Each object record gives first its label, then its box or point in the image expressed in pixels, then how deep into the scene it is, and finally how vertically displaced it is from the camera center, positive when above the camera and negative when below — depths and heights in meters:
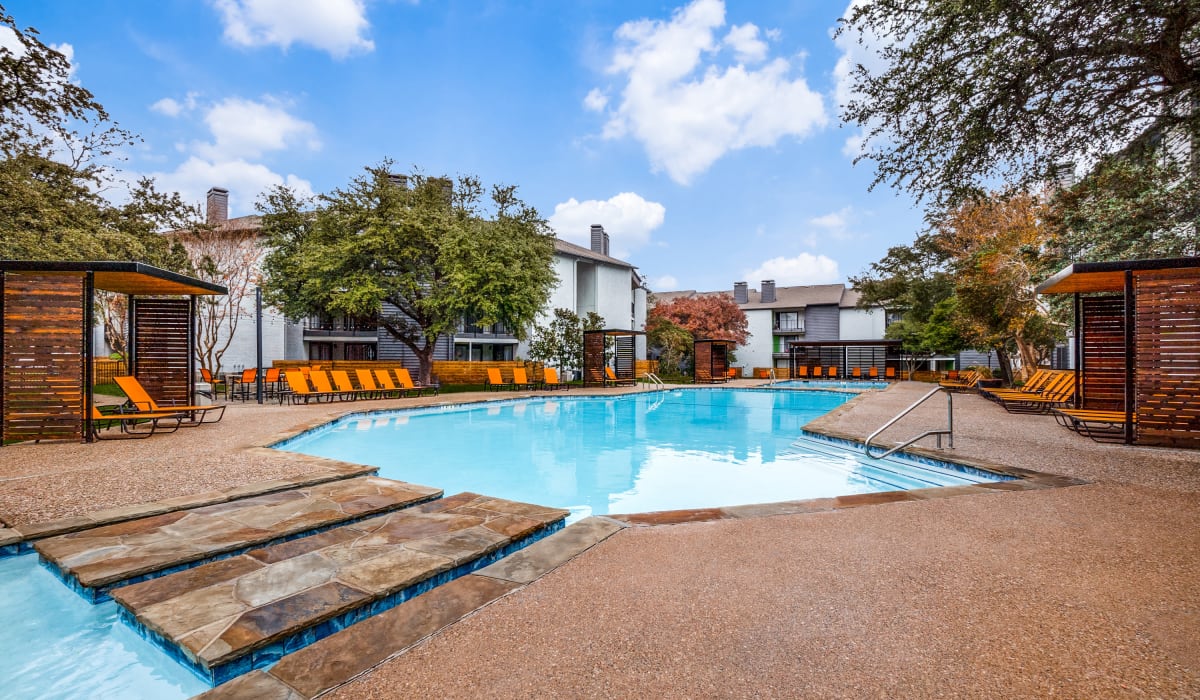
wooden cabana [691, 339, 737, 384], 27.75 -0.60
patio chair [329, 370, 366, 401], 15.41 -0.82
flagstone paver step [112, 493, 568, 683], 2.30 -1.18
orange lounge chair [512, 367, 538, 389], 20.94 -1.08
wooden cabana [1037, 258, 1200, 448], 6.77 -0.02
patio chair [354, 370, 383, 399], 16.00 -0.86
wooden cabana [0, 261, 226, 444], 7.10 +0.11
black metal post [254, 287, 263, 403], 14.36 -0.03
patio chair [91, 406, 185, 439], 7.66 -1.14
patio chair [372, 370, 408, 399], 16.48 -0.89
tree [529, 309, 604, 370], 24.16 +0.36
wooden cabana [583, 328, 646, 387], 22.88 -0.21
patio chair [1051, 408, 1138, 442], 7.56 -1.22
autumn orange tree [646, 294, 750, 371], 33.53 +1.63
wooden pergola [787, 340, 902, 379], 32.59 -0.46
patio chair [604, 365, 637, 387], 23.58 -1.30
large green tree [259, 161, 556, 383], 17.08 +3.14
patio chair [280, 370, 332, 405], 14.40 -0.80
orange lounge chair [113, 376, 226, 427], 8.39 -0.66
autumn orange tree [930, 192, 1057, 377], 15.07 +2.01
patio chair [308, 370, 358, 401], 14.94 -0.80
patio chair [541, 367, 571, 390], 21.30 -1.15
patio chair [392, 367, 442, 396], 17.22 -0.85
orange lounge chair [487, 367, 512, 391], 20.41 -0.98
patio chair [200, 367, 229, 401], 16.52 -0.92
